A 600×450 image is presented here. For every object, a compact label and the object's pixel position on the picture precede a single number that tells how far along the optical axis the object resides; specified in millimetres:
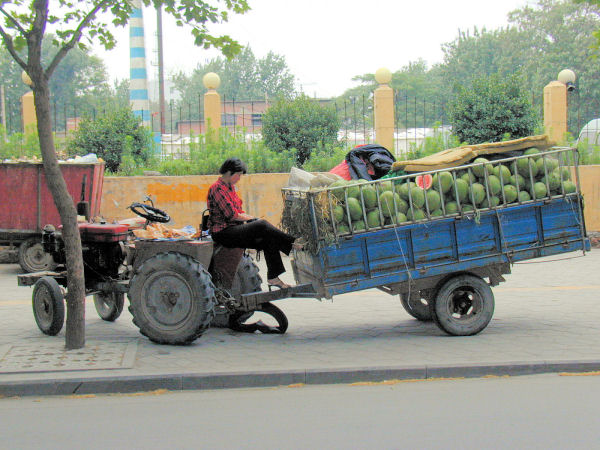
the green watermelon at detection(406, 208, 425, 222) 7297
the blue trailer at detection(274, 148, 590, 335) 7230
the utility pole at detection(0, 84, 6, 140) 17812
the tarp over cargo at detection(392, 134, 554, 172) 7383
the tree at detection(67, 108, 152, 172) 16984
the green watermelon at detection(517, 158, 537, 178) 7492
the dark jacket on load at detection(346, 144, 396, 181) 7750
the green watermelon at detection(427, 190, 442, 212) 7328
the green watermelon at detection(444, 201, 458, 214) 7379
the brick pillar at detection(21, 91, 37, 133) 18005
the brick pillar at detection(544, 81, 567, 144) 18375
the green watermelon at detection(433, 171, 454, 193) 7352
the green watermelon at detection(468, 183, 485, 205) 7375
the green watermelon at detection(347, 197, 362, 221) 7152
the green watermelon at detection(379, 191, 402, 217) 7258
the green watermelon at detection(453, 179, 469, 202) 7363
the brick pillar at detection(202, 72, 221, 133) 18938
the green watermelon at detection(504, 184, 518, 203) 7445
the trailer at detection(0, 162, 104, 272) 13180
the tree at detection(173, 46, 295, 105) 63666
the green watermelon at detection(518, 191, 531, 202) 7473
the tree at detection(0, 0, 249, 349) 6836
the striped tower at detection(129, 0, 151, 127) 53562
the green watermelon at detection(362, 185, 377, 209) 7235
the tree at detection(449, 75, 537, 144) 16516
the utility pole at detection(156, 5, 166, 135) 37166
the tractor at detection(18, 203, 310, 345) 7223
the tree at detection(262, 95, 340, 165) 17375
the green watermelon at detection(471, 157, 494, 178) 7438
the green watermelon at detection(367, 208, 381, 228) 7246
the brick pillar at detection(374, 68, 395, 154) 17578
